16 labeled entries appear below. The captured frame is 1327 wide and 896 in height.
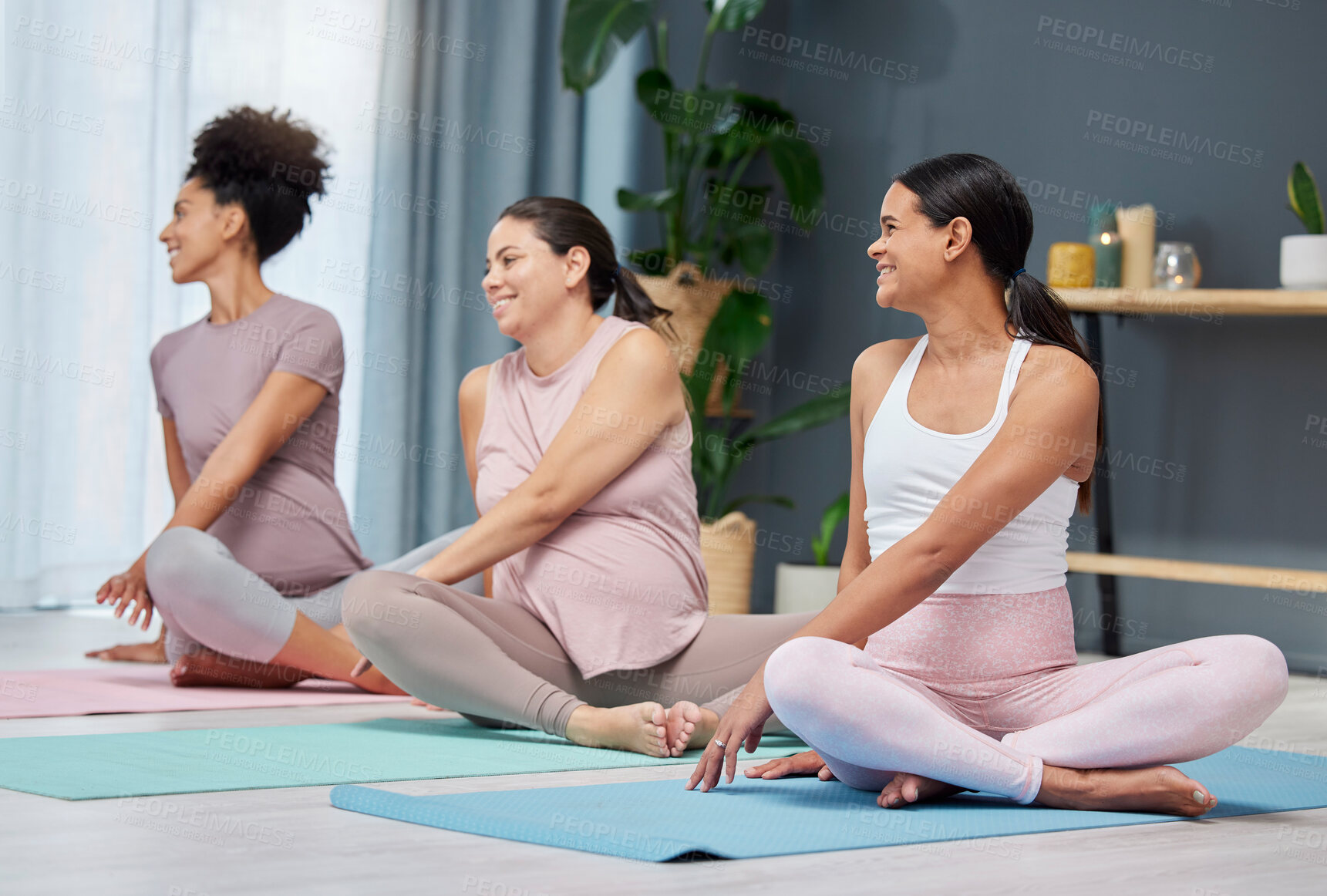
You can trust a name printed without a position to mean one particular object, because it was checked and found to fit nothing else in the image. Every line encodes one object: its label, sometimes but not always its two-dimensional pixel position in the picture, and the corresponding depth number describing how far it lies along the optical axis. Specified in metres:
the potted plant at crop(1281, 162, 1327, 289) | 5.90
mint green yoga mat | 2.72
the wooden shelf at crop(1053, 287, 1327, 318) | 5.81
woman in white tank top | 2.57
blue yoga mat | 2.24
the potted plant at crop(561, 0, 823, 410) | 7.39
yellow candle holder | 6.55
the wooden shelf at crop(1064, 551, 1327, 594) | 5.62
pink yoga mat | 3.81
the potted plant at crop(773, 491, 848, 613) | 6.85
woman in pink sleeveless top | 3.42
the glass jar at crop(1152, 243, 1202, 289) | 6.37
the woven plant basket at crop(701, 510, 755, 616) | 7.14
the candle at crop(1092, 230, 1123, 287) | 6.52
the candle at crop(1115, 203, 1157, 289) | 6.47
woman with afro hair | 4.26
